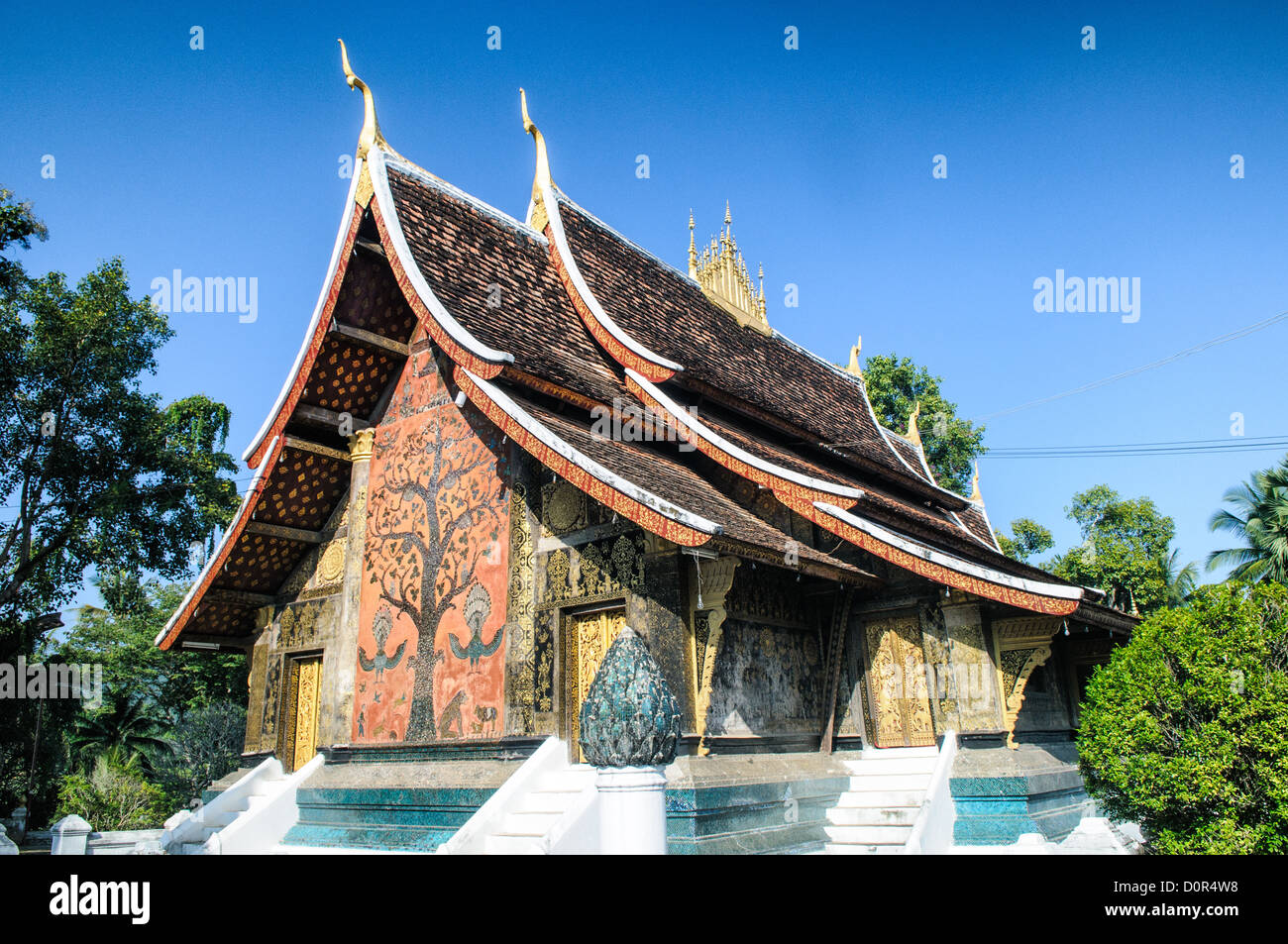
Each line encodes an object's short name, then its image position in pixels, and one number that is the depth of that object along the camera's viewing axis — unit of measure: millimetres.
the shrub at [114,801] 16391
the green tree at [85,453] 17406
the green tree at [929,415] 25422
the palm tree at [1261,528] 18922
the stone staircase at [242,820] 9203
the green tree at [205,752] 31031
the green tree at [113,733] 30406
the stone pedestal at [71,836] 11031
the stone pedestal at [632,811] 4035
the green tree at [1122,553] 23375
